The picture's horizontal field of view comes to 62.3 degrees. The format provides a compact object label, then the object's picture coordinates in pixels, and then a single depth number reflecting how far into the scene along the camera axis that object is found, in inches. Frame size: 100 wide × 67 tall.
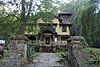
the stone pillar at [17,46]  113.4
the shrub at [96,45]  639.1
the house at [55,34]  531.8
